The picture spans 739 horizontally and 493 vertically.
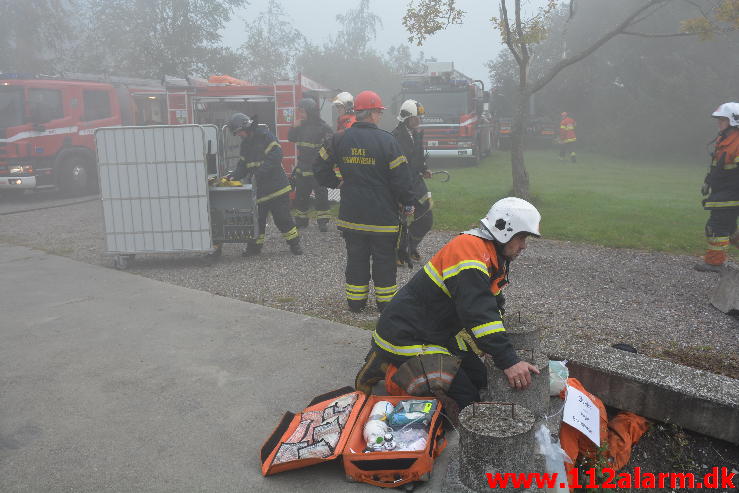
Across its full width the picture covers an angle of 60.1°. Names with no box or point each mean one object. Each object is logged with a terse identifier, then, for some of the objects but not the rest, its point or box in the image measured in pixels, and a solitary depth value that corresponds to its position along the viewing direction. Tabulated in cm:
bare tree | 1045
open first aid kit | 294
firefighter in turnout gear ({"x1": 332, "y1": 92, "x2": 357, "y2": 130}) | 934
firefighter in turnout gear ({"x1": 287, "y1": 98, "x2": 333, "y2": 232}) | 966
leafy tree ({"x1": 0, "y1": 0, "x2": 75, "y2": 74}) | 2462
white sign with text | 315
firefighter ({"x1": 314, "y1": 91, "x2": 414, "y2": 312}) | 541
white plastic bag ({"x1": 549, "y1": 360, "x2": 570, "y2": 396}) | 349
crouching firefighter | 313
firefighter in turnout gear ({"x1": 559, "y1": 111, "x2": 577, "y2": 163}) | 2284
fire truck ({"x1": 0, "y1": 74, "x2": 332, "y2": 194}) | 1311
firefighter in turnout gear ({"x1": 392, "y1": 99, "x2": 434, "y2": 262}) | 719
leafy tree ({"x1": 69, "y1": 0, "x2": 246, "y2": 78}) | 2656
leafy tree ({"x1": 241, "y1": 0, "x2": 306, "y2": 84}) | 4084
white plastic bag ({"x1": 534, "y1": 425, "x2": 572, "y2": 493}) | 286
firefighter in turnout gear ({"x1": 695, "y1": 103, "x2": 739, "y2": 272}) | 666
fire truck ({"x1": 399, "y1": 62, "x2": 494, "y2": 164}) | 2044
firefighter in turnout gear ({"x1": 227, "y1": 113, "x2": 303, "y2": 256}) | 783
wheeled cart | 725
